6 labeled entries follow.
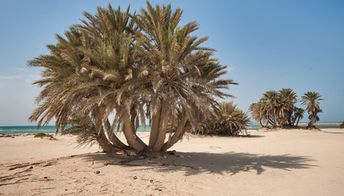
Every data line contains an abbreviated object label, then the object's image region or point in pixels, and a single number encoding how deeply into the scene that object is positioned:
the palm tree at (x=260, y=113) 40.91
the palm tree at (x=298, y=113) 40.87
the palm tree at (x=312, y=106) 44.83
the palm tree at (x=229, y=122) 26.17
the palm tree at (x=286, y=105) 39.06
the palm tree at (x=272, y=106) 39.38
